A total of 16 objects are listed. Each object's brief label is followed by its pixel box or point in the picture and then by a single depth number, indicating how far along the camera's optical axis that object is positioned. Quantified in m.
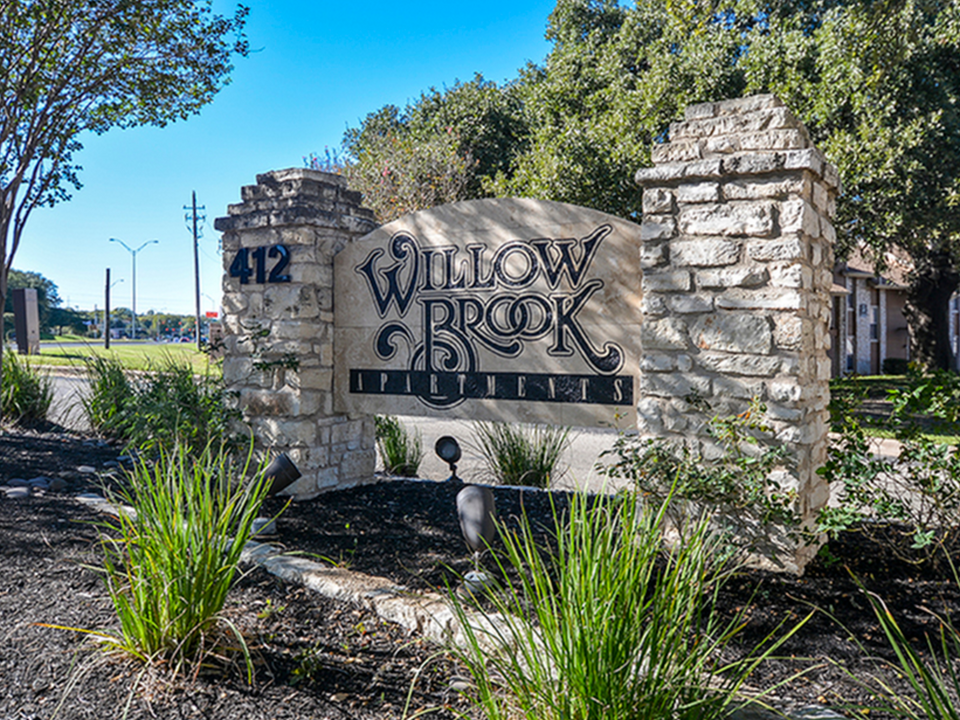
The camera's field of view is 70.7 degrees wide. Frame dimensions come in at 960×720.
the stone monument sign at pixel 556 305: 3.66
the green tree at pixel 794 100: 9.10
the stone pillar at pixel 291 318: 5.20
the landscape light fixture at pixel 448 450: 5.61
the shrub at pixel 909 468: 3.36
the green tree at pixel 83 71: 7.04
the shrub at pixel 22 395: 8.51
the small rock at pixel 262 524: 4.32
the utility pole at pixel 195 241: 28.44
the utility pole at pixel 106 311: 34.03
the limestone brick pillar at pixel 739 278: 3.59
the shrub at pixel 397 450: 6.73
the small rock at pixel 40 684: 2.33
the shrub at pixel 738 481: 3.55
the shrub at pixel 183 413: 5.12
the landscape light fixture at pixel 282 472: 4.54
